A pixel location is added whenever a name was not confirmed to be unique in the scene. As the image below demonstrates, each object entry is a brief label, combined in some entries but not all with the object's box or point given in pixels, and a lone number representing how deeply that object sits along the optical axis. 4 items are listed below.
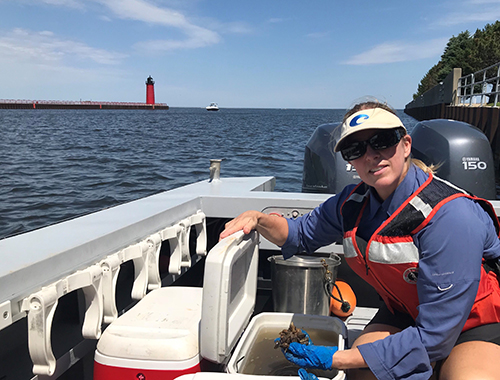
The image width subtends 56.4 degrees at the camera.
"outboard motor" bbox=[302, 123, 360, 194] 4.03
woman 1.53
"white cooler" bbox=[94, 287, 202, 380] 1.75
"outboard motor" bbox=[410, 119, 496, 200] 3.70
